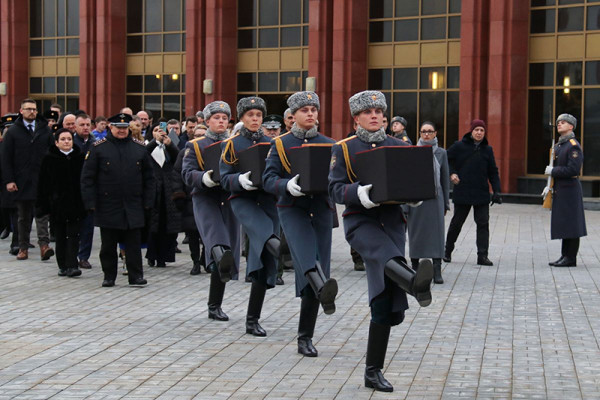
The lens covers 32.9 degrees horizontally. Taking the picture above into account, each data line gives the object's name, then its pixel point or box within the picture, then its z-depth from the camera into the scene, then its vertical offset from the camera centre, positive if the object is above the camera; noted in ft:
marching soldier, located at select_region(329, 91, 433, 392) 23.24 -2.43
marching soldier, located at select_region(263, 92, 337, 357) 27.04 -2.31
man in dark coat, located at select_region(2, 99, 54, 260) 49.78 -1.64
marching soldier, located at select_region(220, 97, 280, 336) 29.81 -2.37
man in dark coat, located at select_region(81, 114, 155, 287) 40.01 -2.59
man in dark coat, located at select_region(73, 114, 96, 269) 46.55 -4.09
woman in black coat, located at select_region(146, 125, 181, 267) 46.88 -3.68
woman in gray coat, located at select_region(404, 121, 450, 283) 41.24 -4.08
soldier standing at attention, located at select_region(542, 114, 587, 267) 47.60 -3.06
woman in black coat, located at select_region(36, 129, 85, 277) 43.39 -2.90
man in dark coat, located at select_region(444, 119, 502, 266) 48.24 -2.41
